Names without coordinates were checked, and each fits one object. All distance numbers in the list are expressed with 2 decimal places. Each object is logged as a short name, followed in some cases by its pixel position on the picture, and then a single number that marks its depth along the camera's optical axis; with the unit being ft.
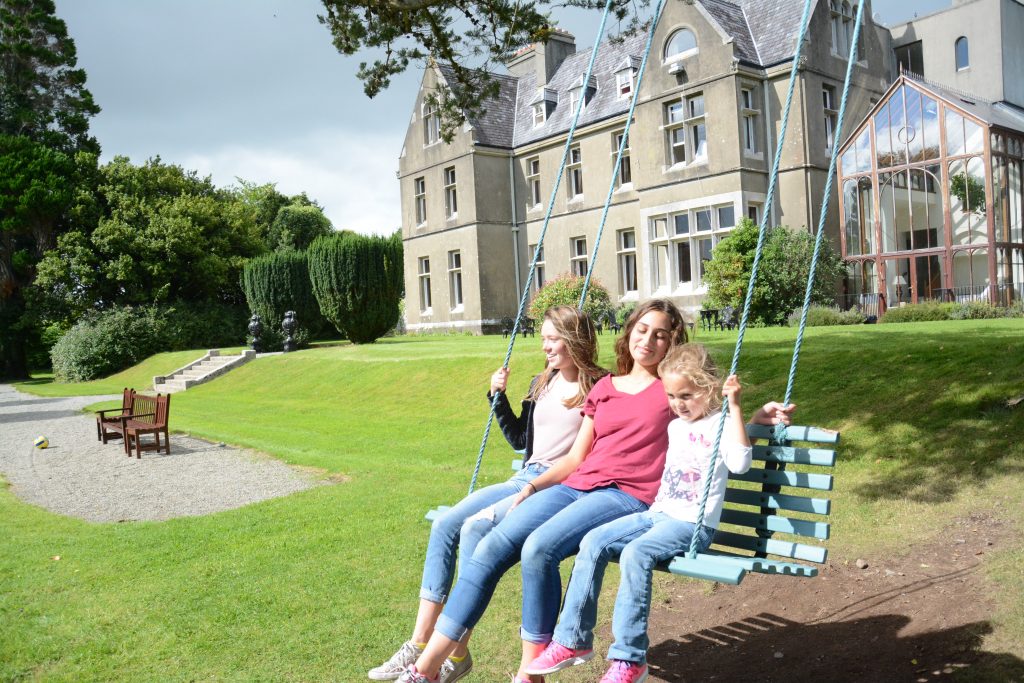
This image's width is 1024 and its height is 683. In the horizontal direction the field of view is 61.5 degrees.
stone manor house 80.38
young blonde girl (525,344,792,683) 11.55
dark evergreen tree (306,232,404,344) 99.50
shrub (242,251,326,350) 110.42
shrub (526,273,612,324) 85.05
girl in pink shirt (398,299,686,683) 12.26
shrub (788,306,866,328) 68.13
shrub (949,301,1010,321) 64.18
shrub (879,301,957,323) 66.39
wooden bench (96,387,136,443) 50.39
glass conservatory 73.92
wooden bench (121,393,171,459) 44.37
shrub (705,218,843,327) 70.85
